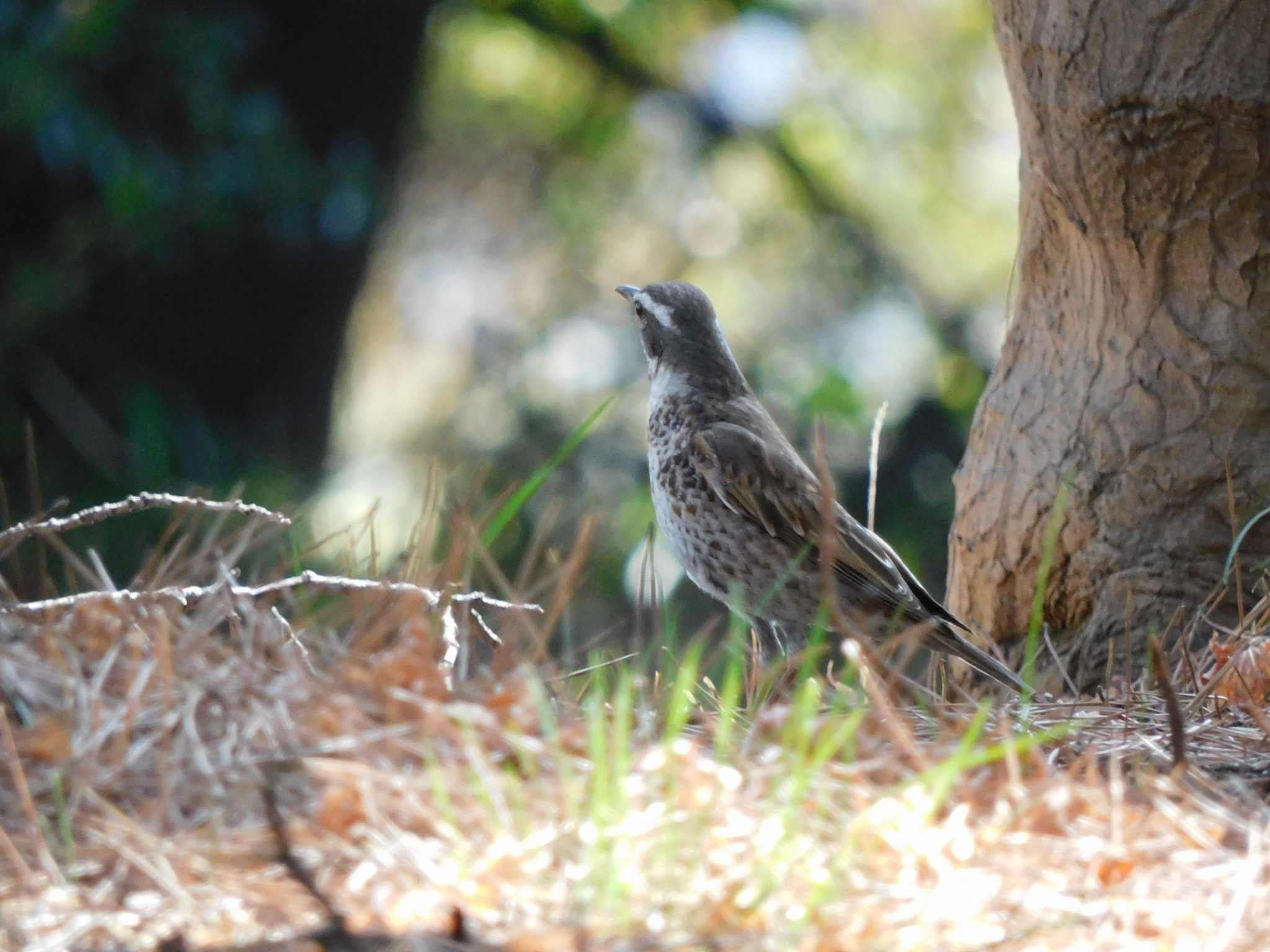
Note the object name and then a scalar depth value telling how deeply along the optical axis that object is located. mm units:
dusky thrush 8602
